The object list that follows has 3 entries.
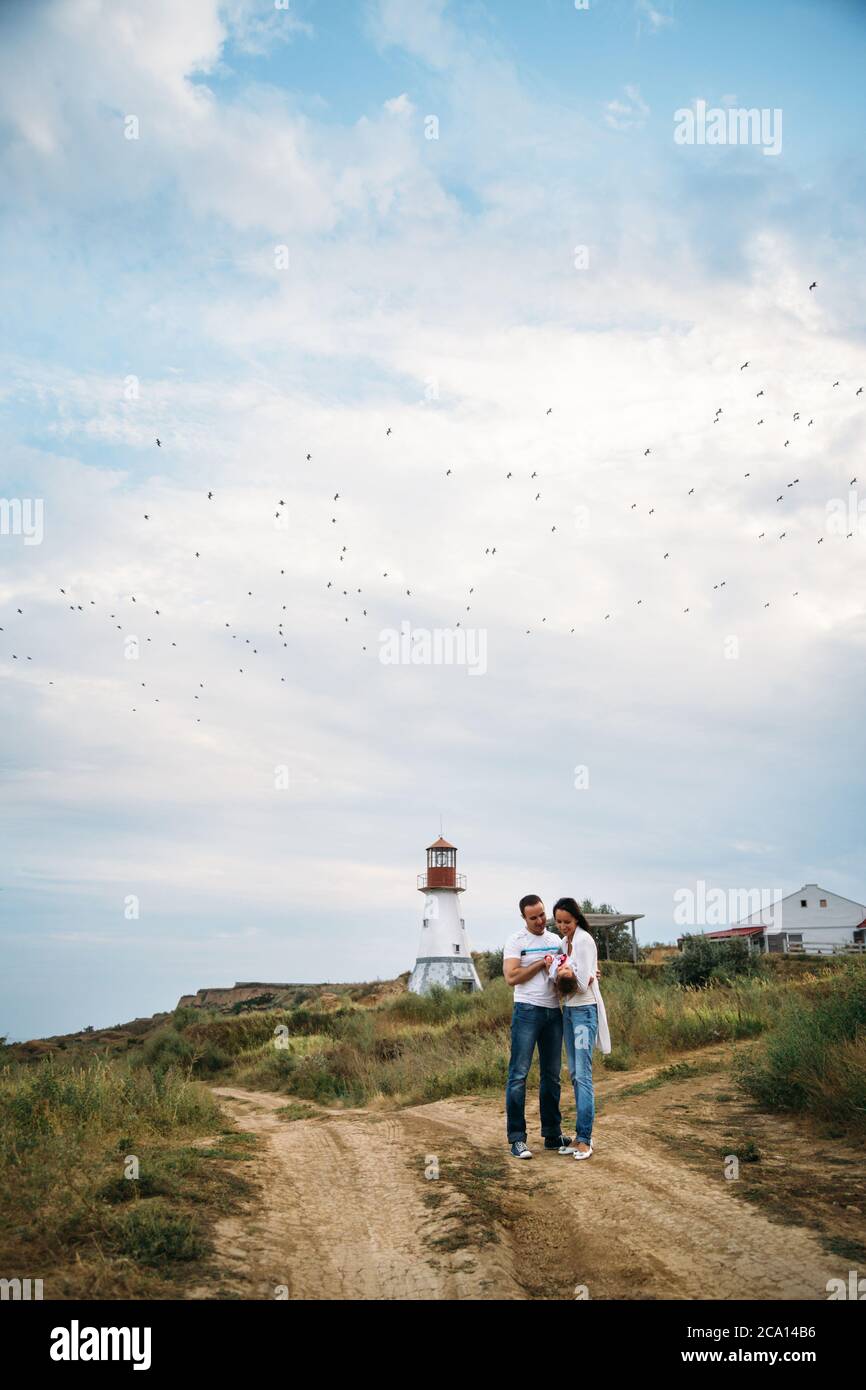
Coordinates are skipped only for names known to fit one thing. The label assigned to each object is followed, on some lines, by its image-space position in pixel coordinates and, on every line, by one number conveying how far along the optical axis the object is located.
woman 8.59
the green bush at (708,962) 25.73
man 8.60
